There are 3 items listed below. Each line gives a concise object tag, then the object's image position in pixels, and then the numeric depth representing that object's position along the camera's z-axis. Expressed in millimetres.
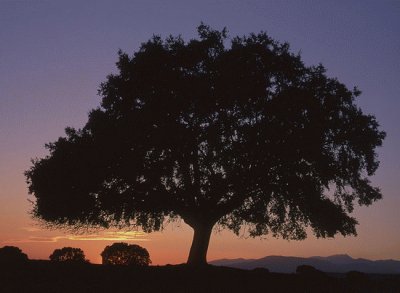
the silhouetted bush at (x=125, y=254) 54594
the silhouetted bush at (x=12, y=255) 32859
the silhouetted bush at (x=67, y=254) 56003
